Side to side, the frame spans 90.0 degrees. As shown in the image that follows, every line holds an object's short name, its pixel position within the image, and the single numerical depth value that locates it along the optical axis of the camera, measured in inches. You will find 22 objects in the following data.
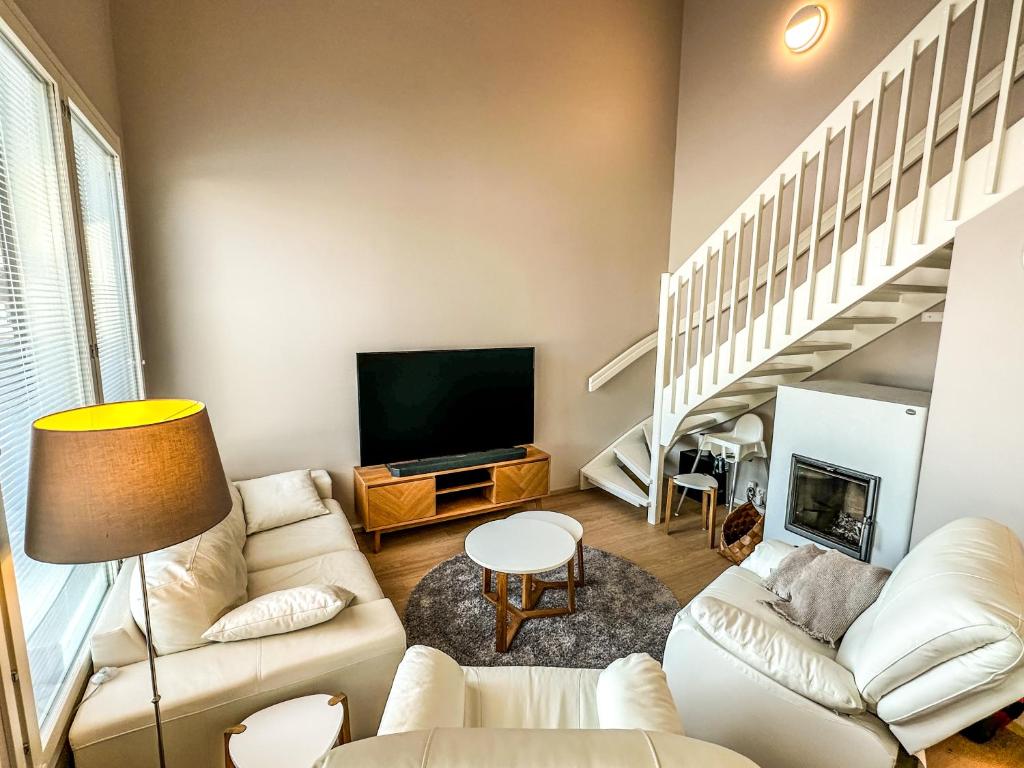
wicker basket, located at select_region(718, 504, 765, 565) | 124.5
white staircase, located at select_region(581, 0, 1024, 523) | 84.7
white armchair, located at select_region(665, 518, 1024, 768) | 48.0
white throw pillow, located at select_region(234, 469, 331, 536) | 110.7
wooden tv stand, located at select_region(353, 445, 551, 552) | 128.5
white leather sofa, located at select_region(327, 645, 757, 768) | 30.3
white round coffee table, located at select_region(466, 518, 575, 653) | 92.0
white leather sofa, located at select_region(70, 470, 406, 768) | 56.7
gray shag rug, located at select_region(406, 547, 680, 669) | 92.9
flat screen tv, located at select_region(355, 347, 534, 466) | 132.8
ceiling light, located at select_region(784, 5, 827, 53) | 131.5
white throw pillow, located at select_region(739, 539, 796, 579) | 90.0
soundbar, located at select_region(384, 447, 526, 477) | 132.2
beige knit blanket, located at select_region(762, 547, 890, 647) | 72.8
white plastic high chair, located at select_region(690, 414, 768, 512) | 140.9
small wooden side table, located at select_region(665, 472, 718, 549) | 134.2
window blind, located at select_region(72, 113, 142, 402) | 77.8
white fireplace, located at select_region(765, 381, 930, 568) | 104.0
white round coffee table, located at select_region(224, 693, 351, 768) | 56.1
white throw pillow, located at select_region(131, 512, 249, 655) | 64.7
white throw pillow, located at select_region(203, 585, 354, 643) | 67.1
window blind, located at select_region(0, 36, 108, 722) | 50.4
